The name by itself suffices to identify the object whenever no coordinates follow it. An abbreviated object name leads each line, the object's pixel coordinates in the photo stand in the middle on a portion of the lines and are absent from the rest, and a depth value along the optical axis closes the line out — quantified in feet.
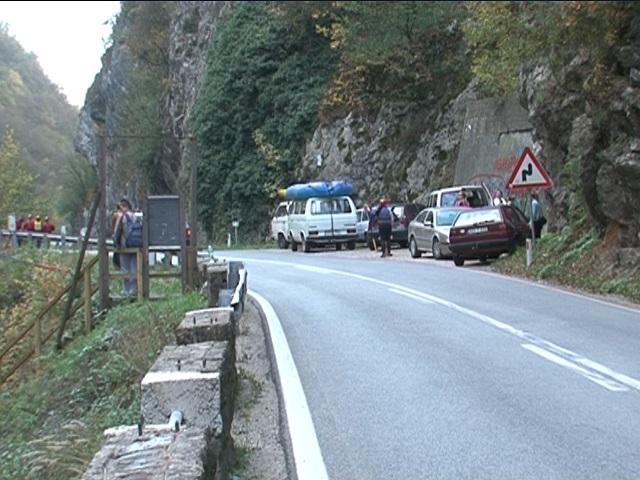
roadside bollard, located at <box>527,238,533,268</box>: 78.54
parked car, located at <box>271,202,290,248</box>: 138.09
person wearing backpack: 62.80
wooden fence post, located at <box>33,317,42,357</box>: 62.60
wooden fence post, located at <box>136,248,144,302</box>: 59.88
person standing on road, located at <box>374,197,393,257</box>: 105.50
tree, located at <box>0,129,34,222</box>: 148.87
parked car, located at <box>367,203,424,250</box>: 123.24
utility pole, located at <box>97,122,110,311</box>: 56.34
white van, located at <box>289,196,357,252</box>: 127.65
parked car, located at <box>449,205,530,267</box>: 87.71
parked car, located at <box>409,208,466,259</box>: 99.25
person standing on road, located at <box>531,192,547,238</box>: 91.73
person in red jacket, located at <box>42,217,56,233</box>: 125.39
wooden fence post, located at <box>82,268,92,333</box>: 61.16
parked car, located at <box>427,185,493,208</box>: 113.60
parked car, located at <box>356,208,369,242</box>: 132.98
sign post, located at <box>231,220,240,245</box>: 172.24
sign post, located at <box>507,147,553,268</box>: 77.15
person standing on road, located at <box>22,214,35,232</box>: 123.54
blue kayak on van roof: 129.80
